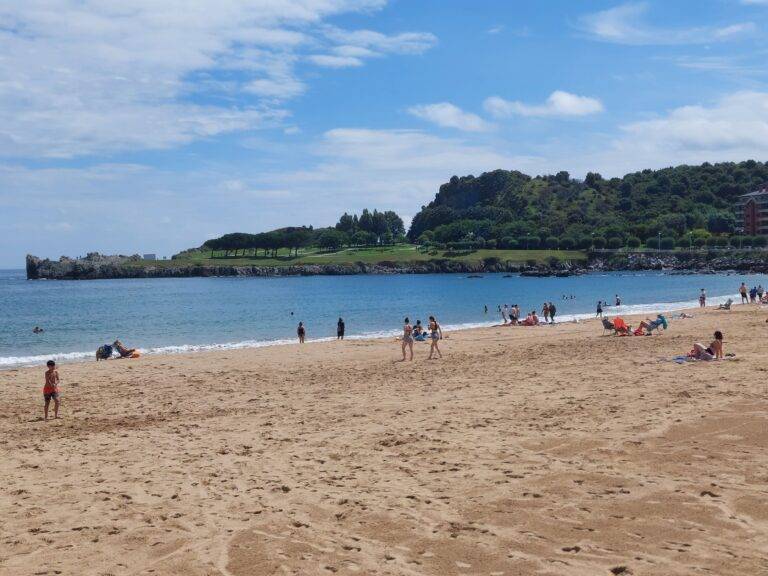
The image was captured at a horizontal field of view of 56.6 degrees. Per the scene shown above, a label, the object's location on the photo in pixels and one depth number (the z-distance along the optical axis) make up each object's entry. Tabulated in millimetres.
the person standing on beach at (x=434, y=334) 24000
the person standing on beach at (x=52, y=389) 15117
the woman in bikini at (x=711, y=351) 18859
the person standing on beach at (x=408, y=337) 23344
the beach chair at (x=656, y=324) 28391
